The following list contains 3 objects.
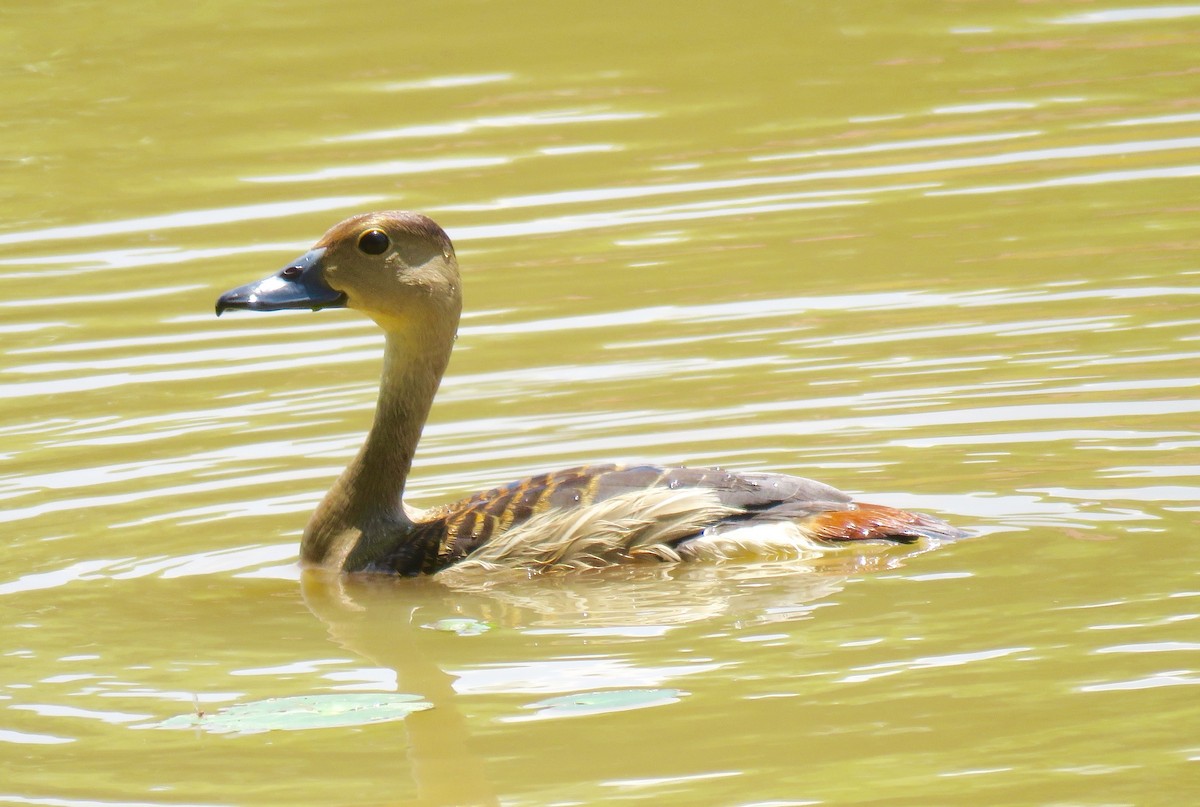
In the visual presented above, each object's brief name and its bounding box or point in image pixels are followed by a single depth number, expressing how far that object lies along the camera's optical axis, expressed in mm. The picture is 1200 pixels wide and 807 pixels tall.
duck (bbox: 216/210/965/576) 15711
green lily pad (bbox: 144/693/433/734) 12687
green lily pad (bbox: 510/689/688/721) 12477
